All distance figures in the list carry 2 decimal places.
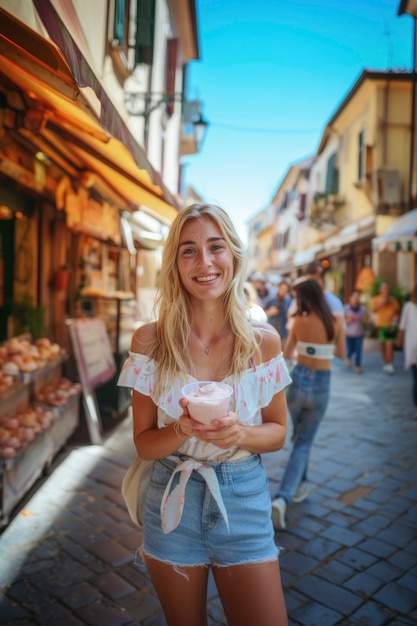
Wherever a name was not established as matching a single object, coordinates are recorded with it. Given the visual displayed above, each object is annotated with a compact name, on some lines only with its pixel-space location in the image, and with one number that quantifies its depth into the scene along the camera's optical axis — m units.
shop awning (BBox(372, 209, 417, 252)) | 9.83
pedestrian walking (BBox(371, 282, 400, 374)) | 10.67
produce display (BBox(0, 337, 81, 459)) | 3.76
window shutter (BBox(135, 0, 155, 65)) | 8.23
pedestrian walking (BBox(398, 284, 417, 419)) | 6.73
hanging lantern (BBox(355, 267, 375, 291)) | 14.45
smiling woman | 1.71
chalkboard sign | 5.34
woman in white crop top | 3.93
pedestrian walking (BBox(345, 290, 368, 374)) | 10.54
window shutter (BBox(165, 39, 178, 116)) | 13.23
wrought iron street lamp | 9.03
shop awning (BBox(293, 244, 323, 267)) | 23.52
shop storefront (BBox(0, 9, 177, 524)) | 3.11
